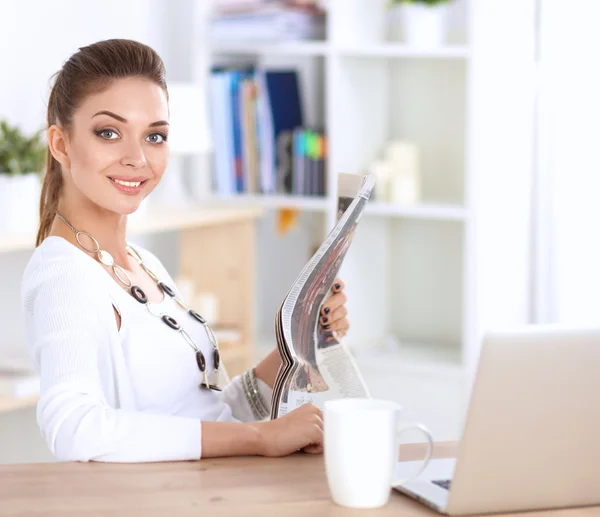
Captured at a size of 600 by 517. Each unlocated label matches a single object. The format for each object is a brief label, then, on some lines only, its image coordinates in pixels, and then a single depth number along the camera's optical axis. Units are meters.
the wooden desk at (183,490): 1.79
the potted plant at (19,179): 3.12
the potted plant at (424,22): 3.51
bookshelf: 3.45
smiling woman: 1.99
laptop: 1.74
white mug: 1.77
